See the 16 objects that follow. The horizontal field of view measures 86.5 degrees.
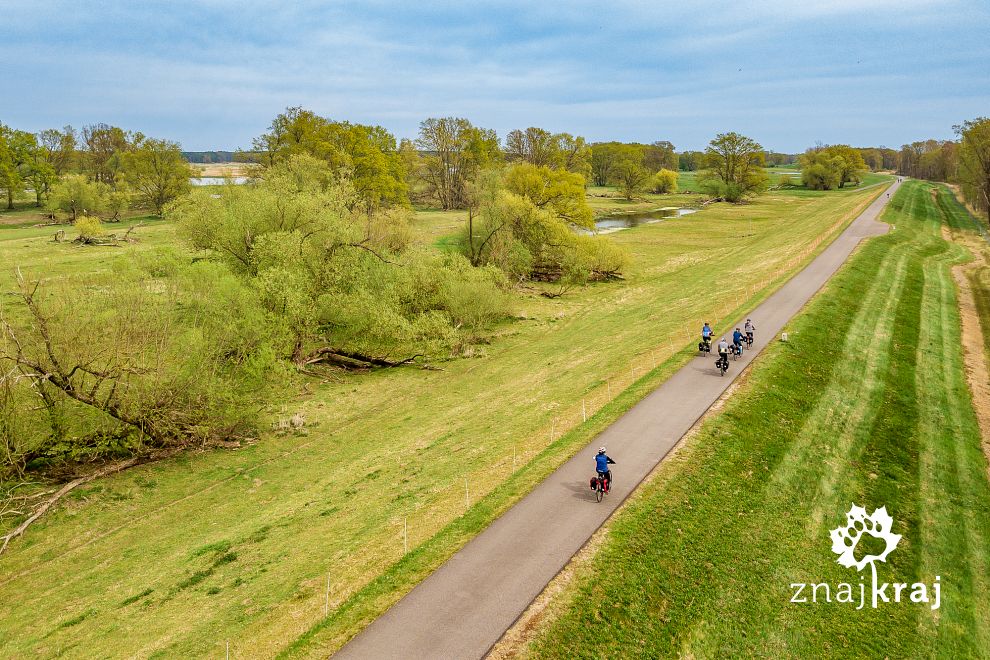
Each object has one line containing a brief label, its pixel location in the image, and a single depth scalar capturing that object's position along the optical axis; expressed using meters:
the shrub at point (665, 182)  162.02
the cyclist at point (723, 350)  25.09
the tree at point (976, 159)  73.25
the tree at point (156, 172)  88.50
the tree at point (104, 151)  106.19
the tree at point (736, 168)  135.50
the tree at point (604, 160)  160.04
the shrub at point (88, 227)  64.94
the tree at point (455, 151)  106.88
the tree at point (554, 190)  63.38
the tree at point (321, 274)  33.97
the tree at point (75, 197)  78.06
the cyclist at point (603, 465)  15.79
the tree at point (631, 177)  147.00
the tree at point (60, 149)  104.22
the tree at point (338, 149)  70.69
